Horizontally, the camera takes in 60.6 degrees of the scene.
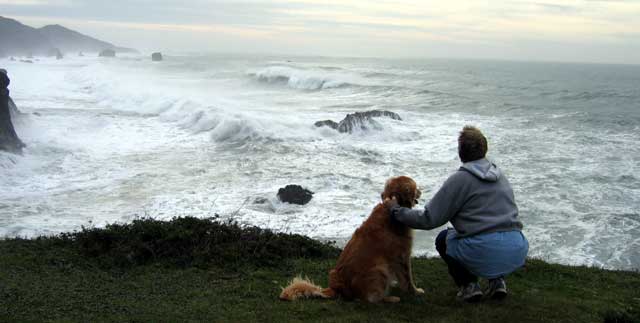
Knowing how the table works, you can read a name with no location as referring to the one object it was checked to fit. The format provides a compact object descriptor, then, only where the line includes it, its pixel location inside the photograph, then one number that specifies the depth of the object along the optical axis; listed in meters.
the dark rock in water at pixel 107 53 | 143.36
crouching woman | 4.95
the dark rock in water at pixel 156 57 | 126.81
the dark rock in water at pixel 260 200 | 13.77
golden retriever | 5.21
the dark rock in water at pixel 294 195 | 13.73
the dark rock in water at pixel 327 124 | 26.19
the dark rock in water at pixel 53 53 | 125.89
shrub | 7.36
